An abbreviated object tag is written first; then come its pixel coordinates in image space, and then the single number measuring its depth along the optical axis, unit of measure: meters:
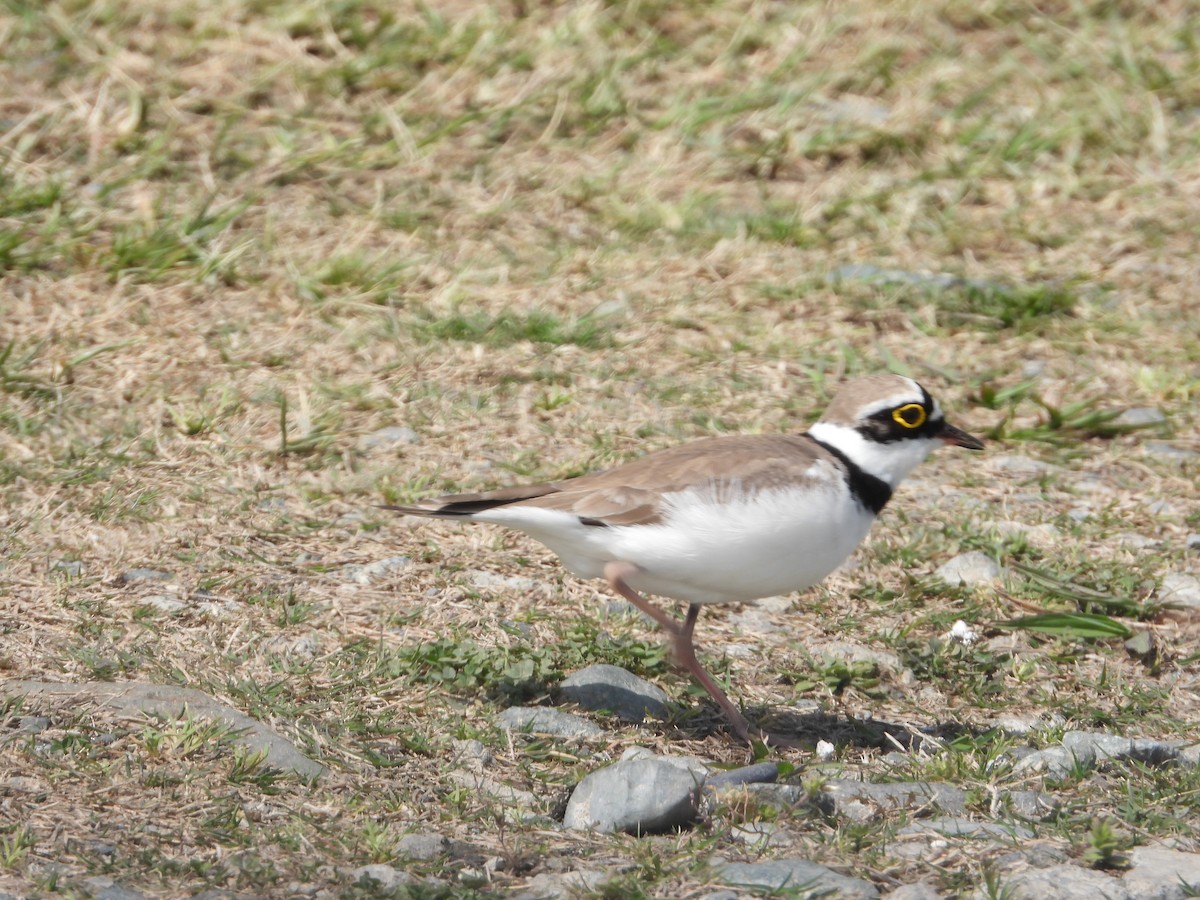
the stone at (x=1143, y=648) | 10.21
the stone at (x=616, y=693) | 9.16
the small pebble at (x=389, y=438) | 12.33
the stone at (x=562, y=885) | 6.84
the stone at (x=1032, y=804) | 7.81
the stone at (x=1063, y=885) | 6.92
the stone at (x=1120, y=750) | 8.45
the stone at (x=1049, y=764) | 8.24
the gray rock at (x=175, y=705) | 7.87
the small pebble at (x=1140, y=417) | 13.32
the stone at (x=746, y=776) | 7.92
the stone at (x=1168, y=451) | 12.88
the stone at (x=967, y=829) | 7.50
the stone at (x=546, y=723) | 8.70
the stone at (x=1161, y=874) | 6.98
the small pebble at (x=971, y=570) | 11.05
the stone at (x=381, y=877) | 6.76
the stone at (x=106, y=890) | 6.52
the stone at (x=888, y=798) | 7.86
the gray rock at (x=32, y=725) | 7.82
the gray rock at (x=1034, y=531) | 11.56
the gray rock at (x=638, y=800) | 7.48
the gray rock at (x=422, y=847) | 7.15
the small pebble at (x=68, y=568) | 9.95
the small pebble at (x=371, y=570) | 10.50
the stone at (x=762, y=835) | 7.42
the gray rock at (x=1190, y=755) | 8.51
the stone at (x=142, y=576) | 10.10
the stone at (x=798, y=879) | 6.91
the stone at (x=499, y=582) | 10.59
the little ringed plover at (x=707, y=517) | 8.77
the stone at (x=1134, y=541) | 11.57
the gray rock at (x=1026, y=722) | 9.09
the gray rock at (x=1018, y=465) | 12.66
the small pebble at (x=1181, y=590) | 10.83
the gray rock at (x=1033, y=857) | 7.20
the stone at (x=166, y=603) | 9.66
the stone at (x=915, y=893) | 6.92
